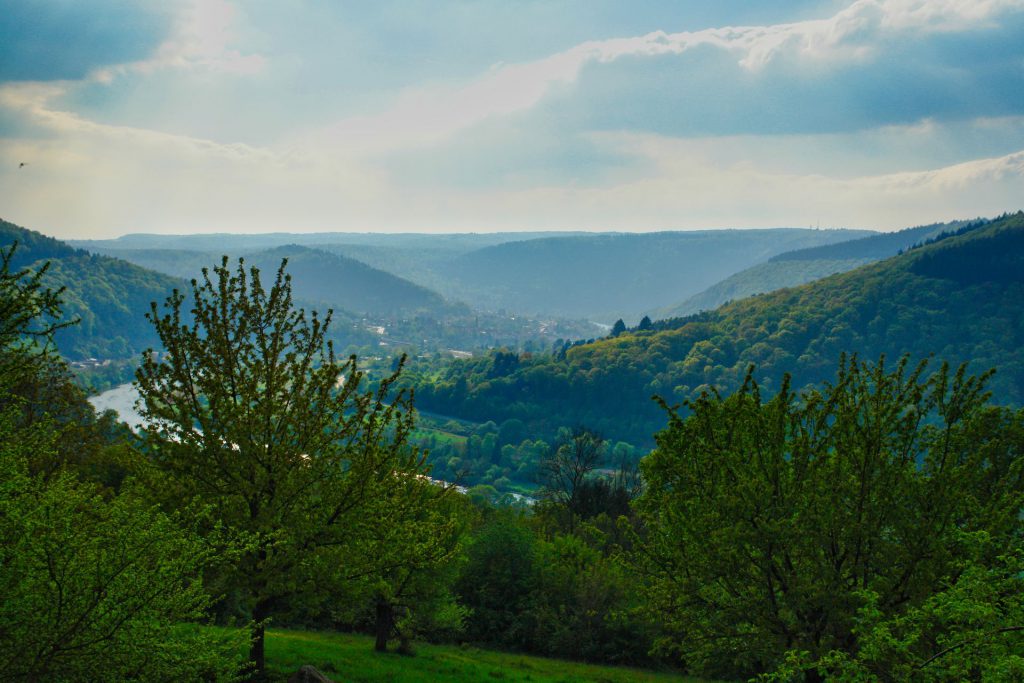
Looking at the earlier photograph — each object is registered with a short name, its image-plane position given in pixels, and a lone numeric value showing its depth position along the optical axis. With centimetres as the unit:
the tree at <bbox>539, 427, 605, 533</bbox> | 8662
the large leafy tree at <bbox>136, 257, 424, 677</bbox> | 2119
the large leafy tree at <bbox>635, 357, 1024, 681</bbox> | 2022
